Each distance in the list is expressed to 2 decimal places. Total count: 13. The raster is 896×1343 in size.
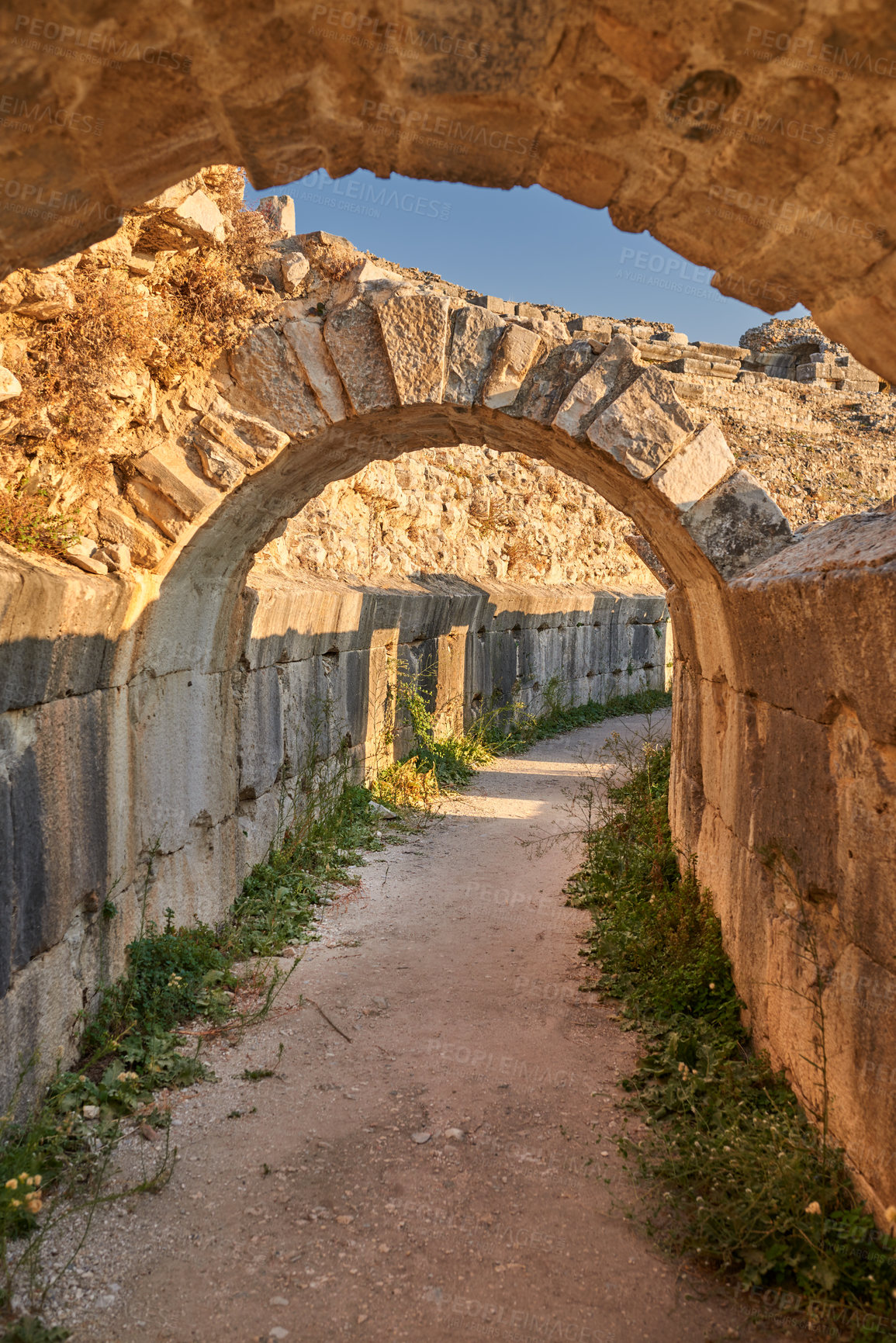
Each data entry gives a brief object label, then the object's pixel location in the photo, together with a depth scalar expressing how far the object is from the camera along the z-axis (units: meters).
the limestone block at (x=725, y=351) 17.88
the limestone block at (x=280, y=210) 6.15
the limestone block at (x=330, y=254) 4.41
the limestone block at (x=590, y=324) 16.46
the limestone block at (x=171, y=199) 3.85
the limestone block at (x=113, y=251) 3.82
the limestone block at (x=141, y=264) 4.02
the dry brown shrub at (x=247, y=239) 4.38
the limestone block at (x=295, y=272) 4.38
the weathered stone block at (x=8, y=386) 3.31
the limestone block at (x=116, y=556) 4.02
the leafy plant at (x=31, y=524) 3.57
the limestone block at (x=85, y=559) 3.83
